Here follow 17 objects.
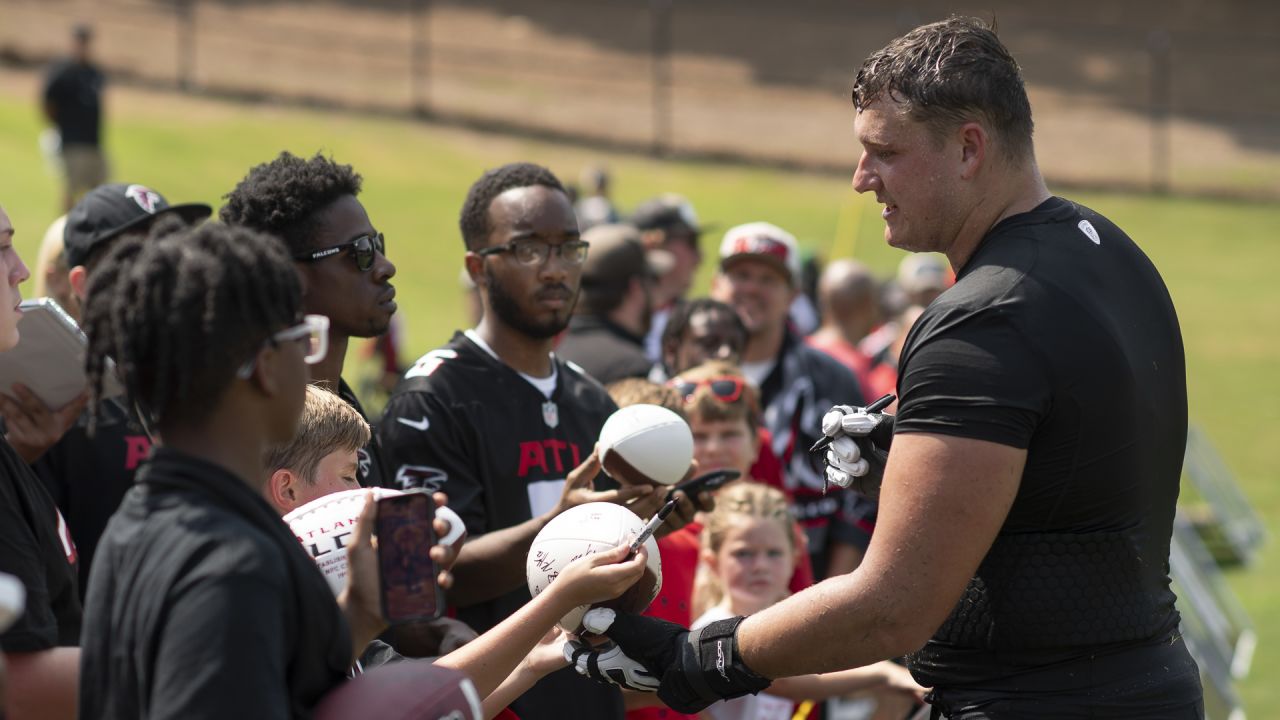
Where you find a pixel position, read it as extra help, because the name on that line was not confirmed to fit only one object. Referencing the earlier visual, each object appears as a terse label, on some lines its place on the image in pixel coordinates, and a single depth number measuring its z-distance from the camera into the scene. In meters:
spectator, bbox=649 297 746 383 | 7.19
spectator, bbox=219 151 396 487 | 4.44
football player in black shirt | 3.23
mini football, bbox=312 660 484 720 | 2.58
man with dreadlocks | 2.39
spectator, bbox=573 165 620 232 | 12.51
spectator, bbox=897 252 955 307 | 12.62
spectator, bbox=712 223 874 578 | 7.36
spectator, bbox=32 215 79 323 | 5.50
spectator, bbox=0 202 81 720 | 3.08
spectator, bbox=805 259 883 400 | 10.44
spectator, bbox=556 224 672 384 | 7.30
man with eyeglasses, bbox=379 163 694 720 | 4.51
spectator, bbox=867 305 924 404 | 10.45
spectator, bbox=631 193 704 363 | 9.97
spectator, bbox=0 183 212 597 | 4.82
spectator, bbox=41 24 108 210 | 20.05
